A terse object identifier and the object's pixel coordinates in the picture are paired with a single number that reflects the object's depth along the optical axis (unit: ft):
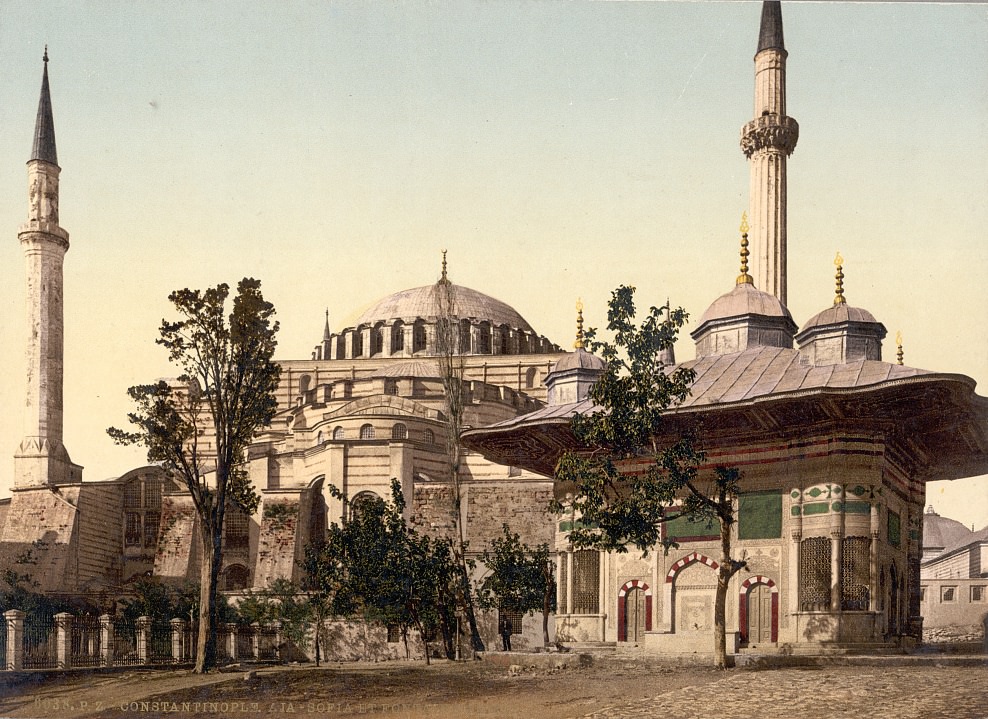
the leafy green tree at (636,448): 71.00
